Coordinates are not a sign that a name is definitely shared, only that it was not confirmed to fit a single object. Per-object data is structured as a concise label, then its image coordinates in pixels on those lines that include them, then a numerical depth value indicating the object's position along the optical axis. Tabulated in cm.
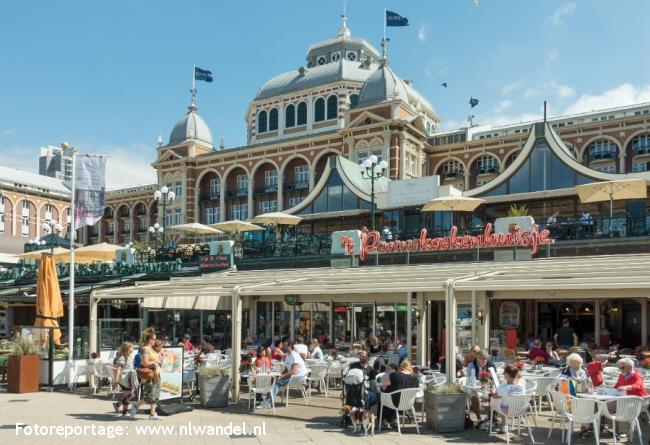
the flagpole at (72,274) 1592
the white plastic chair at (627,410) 937
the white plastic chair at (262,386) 1256
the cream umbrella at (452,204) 2347
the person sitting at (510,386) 1024
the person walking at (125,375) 1181
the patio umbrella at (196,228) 3057
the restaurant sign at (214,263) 2662
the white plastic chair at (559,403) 969
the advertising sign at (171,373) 1267
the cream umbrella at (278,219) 2834
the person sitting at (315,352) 1609
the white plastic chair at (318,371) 1435
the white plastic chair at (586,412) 930
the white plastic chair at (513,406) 1005
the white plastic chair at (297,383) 1315
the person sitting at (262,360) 1356
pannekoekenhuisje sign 1969
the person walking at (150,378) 1170
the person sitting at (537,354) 1508
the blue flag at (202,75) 6234
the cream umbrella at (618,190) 2077
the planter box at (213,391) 1294
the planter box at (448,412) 1070
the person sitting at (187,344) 1803
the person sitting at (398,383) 1080
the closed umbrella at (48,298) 1586
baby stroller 1112
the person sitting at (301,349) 1576
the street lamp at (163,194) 3050
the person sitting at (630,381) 998
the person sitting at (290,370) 1302
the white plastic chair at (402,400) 1067
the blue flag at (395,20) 5069
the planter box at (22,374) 1498
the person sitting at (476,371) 1141
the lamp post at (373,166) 2347
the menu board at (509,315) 2183
